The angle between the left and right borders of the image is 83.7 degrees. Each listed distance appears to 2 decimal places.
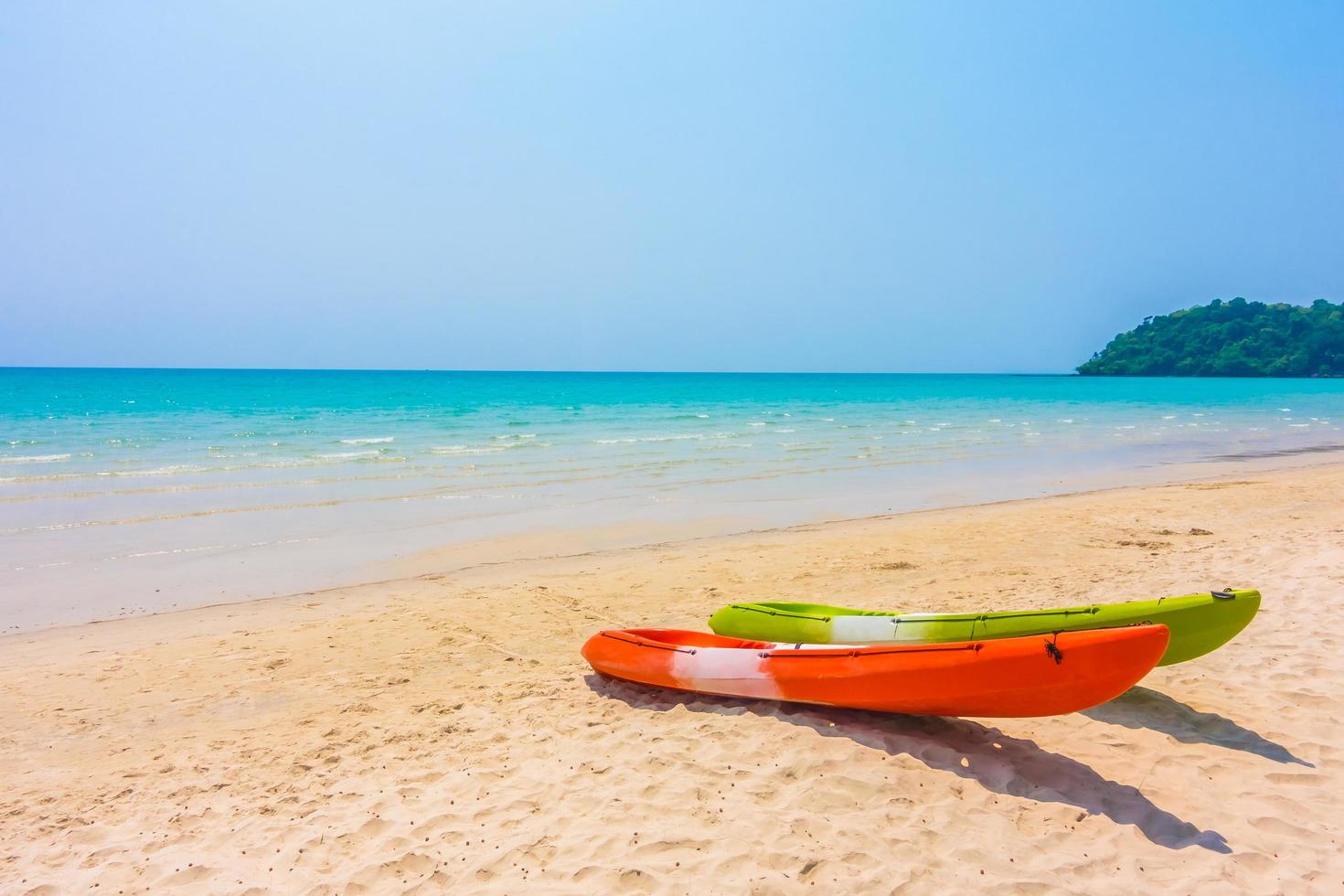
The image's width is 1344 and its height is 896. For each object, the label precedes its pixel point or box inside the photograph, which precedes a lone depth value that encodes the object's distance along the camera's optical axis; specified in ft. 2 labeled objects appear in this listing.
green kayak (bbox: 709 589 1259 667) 15.56
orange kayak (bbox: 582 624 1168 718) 12.46
